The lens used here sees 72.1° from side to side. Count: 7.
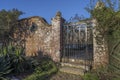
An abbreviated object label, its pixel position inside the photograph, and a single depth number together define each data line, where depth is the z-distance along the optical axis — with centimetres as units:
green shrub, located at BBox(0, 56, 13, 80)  399
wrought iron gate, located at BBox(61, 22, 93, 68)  489
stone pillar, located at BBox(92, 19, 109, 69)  442
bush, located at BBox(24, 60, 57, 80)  410
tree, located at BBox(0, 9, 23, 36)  631
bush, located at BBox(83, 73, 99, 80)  392
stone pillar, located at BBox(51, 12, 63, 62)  526
